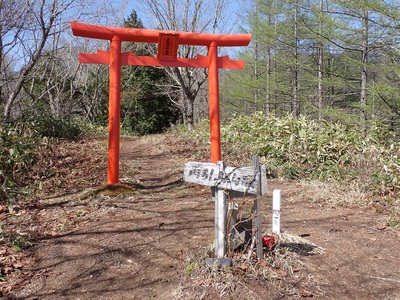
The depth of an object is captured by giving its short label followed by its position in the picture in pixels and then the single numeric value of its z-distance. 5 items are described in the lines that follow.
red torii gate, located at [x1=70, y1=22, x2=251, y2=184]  4.95
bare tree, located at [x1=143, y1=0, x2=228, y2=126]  12.18
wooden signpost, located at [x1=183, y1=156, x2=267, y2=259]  2.49
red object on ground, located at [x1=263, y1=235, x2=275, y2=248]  2.75
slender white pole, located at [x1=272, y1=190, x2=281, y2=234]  2.93
